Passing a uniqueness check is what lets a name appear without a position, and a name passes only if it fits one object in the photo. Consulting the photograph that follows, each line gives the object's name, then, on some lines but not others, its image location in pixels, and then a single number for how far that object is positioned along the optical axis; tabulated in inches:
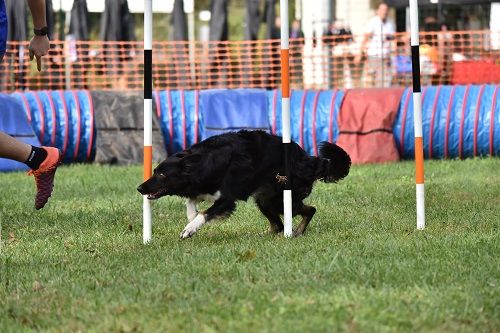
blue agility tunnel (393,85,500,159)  954.1
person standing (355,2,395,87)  1298.0
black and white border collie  500.1
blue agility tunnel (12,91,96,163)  982.4
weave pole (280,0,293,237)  493.0
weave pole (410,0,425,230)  506.0
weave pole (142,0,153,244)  470.6
